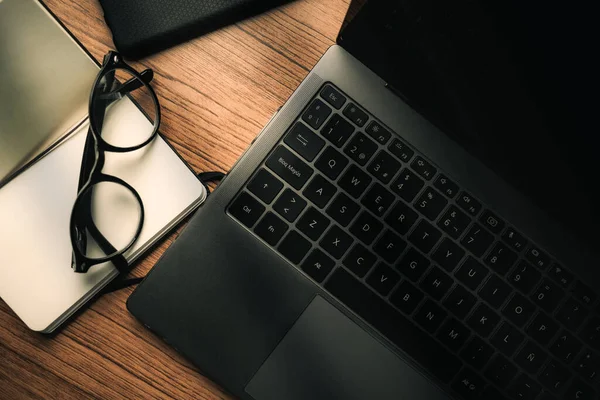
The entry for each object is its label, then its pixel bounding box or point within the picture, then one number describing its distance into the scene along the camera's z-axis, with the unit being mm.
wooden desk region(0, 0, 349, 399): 527
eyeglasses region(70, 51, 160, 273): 506
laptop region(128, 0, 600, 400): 490
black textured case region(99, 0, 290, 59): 538
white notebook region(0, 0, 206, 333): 506
